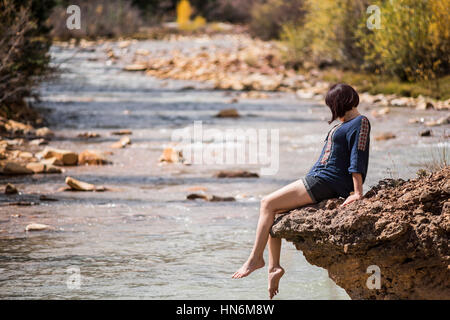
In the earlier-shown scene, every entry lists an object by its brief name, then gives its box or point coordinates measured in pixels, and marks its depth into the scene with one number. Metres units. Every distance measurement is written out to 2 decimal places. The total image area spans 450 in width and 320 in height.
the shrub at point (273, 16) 37.72
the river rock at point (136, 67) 32.72
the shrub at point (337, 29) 23.82
